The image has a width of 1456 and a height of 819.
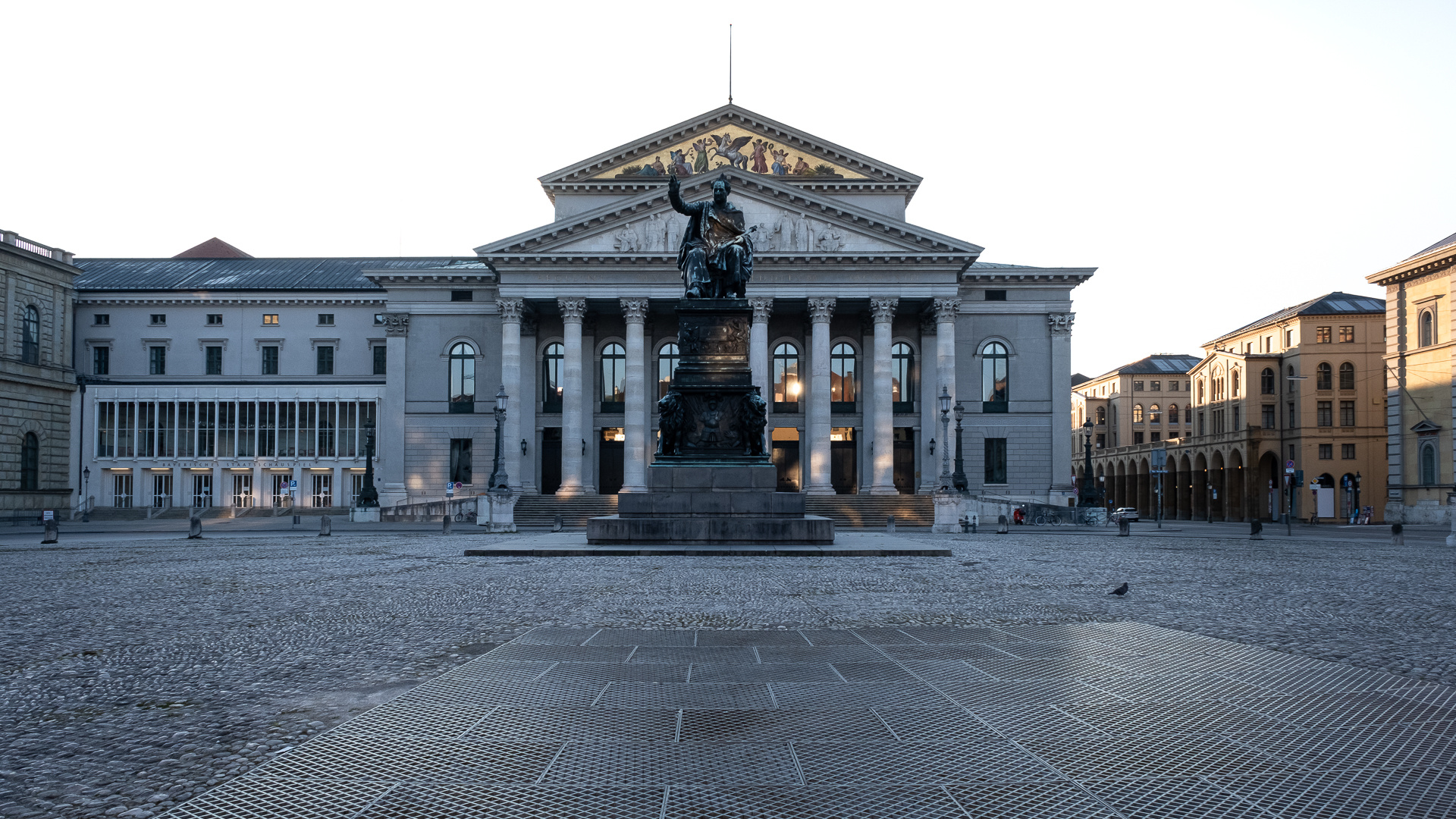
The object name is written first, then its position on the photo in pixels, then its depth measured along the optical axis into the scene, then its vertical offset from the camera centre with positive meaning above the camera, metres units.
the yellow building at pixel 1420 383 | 52.34 +3.30
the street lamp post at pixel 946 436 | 44.19 +0.42
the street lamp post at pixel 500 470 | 41.25 -1.02
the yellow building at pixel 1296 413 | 74.00 +2.43
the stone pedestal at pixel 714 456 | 20.39 -0.22
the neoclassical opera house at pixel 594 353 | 52.50 +5.38
